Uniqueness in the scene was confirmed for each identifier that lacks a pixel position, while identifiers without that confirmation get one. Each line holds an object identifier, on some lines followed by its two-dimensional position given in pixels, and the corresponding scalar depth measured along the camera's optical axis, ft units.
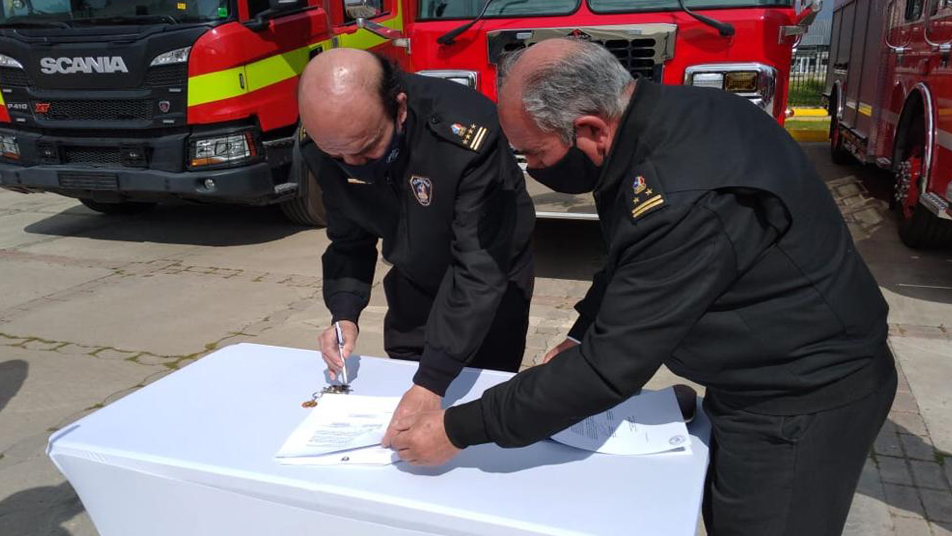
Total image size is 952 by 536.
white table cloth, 4.22
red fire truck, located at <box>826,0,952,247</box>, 14.82
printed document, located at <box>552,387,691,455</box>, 4.85
